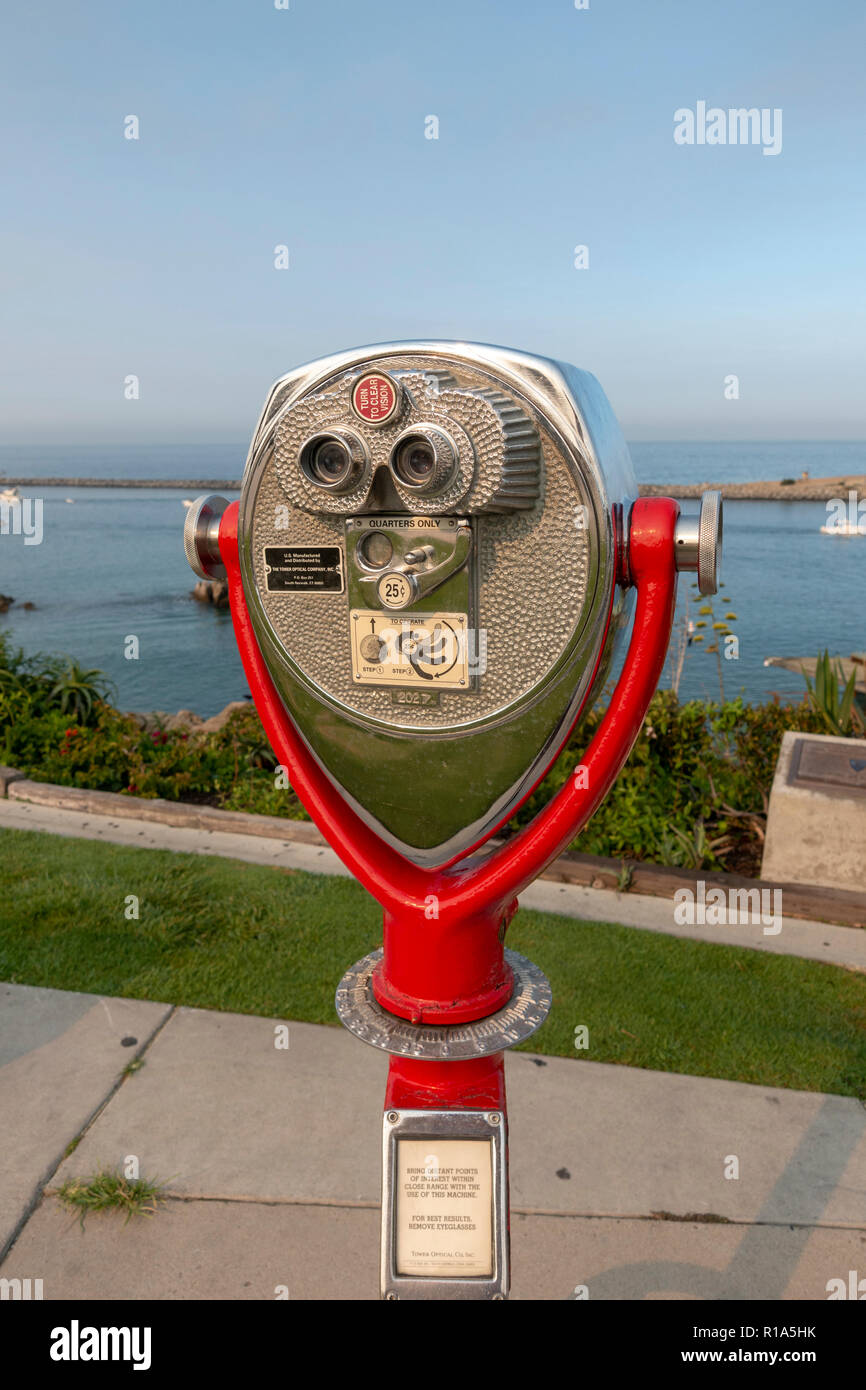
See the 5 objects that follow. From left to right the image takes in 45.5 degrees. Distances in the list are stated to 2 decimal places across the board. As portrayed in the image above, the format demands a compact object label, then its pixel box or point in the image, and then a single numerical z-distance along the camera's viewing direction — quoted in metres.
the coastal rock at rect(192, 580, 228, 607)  20.59
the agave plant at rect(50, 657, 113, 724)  6.43
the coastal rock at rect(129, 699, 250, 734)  6.88
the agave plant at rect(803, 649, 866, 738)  5.09
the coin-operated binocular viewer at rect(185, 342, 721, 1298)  1.26
